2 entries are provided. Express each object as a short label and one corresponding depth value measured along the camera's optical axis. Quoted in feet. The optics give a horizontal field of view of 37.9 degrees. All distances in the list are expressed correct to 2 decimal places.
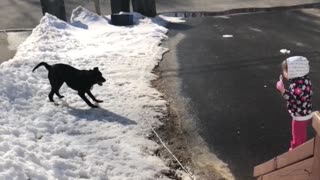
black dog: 24.39
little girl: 15.20
